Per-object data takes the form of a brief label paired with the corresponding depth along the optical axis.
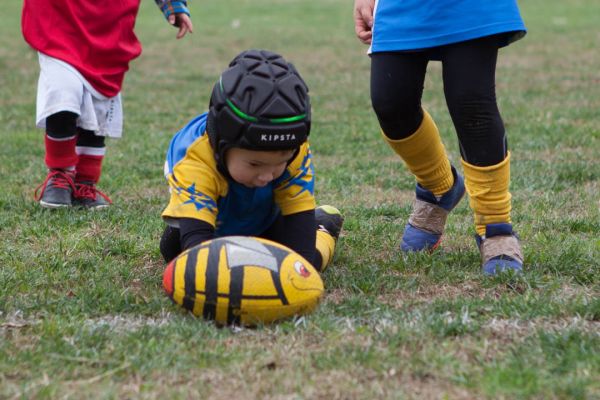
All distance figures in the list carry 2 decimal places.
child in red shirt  10.27
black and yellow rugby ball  6.12
